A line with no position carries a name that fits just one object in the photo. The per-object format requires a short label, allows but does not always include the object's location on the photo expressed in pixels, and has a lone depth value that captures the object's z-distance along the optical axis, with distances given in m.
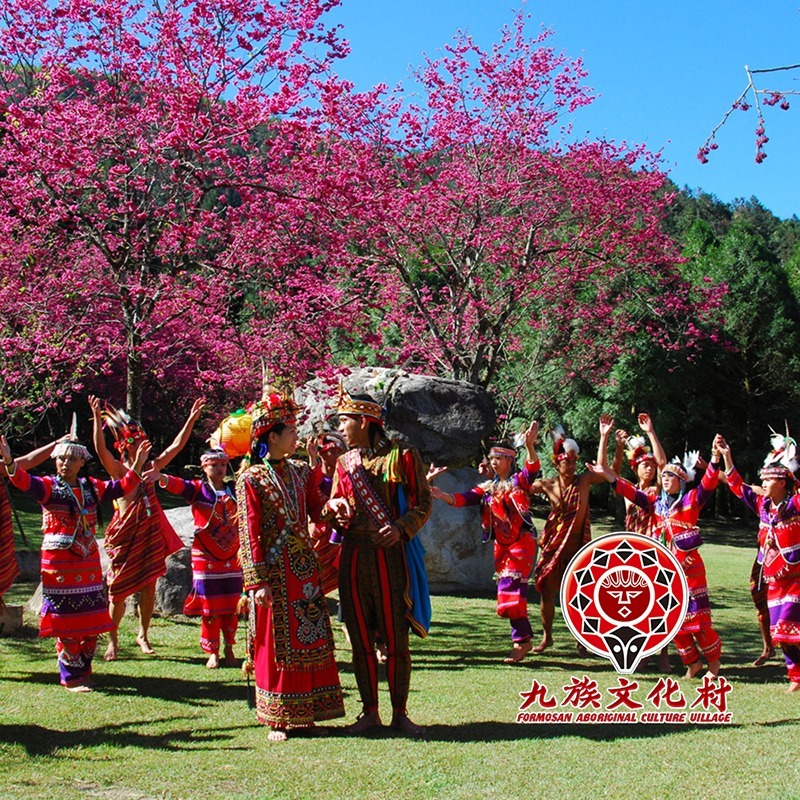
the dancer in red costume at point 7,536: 6.98
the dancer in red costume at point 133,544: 8.21
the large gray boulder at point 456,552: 13.06
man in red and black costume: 5.71
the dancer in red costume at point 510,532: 8.41
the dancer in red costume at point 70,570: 6.92
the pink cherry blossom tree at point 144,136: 9.00
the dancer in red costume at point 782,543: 7.16
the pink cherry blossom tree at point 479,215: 13.87
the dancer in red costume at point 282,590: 5.48
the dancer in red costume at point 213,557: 7.95
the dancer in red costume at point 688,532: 7.44
